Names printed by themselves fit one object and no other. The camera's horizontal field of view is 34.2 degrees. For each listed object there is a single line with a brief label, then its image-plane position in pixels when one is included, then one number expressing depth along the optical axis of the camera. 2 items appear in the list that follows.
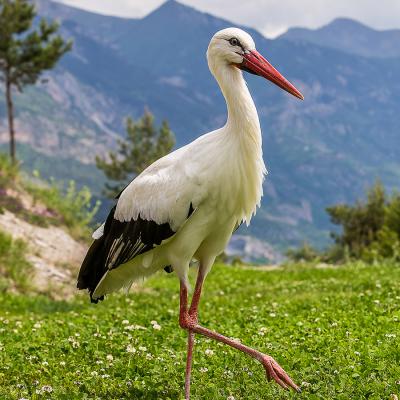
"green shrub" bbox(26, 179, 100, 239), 21.83
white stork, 5.65
